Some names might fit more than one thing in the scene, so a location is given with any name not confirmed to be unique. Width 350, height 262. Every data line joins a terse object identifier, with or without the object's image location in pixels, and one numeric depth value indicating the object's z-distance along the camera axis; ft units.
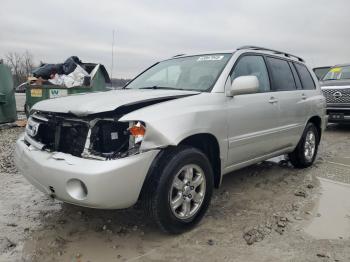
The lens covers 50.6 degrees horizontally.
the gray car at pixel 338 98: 31.71
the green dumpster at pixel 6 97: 30.05
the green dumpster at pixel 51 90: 29.89
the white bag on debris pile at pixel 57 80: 30.86
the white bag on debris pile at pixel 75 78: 30.45
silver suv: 9.32
